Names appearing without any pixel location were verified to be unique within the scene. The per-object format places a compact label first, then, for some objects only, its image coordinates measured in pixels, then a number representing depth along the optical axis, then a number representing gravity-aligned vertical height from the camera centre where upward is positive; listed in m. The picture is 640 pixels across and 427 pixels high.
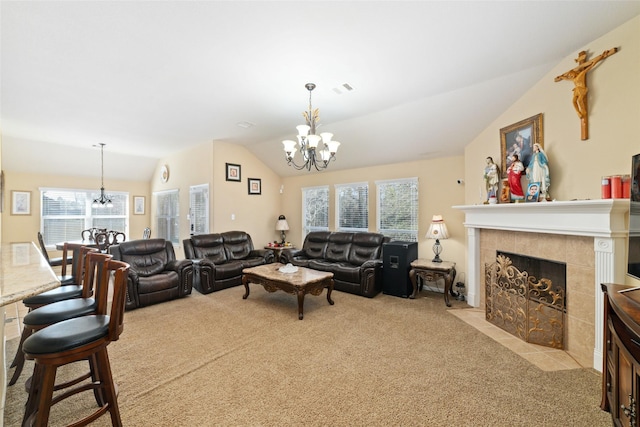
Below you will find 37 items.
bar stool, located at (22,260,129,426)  1.36 -0.68
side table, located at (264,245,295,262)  6.05 -0.79
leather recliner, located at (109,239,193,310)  3.96 -0.91
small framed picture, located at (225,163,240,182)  6.03 +1.01
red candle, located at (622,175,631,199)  2.21 +0.22
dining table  5.41 -0.57
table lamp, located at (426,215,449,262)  4.46 -0.28
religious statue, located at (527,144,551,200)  2.83 +0.46
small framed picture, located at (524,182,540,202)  2.90 +0.24
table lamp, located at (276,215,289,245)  6.88 -0.25
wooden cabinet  1.31 -0.80
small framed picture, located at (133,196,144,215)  7.88 +0.35
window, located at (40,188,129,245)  6.48 +0.08
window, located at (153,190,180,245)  6.93 +0.04
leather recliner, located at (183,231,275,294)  4.71 -0.84
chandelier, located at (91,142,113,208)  6.80 +0.43
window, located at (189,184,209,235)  5.92 +0.16
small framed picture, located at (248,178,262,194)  6.53 +0.75
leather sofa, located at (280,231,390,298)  4.50 -0.86
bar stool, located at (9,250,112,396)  1.74 -0.63
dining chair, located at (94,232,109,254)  5.36 -0.50
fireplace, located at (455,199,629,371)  2.28 -0.33
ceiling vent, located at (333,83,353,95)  3.30 +1.60
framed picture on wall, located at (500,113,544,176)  3.07 +0.91
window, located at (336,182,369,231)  5.82 +0.18
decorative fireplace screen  2.79 -1.04
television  1.76 -0.08
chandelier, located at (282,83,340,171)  3.10 +0.90
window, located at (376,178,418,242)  5.16 +0.11
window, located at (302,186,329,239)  6.48 +0.15
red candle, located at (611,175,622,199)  2.23 +0.21
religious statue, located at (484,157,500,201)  3.58 +0.49
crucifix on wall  2.51 +1.16
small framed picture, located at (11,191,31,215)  5.97 +0.34
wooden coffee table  3.60 -0.94
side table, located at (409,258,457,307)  4.10 -0.92
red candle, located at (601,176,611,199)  2.28 +0.22
